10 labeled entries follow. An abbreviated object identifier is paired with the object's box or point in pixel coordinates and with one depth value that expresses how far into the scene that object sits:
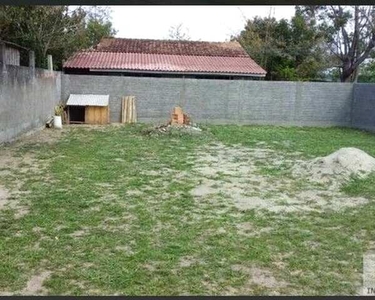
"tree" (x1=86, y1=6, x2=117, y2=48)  19.72
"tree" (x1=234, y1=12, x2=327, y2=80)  19.89
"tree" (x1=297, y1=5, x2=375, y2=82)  19.44
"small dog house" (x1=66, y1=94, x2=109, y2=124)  12.91
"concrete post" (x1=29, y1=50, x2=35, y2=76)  10.66
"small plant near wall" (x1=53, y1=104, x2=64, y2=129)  11.78
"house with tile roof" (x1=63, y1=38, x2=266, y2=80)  15.53
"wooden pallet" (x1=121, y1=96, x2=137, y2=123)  13.40
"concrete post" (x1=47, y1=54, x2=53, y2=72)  12.90
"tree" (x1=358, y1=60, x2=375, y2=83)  20.58
